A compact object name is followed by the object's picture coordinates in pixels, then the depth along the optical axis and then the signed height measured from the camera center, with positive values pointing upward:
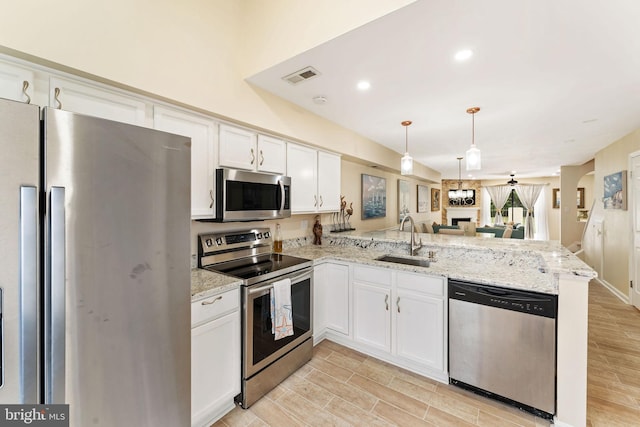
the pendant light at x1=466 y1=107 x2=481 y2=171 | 2.56 +0.53
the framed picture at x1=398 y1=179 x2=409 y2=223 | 5.84 +0.35
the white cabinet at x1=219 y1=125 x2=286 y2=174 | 2.15 +0.55
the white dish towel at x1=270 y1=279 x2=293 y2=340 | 2.01 -0.76
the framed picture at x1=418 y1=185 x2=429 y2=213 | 7.18 +0.42
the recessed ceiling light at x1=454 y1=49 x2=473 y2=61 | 1.75 +1.08
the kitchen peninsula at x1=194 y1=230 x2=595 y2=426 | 1.63 -0.51
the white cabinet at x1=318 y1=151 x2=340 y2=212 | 3.15 +0.39
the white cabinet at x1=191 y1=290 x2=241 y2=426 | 1.59 -0.94
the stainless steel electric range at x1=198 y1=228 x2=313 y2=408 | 1.86 -0.68
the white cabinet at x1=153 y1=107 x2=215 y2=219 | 1.85 +0.45
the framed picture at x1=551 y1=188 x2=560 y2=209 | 8.89 +0.48
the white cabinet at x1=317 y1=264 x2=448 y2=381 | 2.11 -0.92
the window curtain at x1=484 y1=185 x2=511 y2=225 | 9.49 +0.65
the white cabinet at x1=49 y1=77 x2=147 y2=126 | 1.38 +0.63
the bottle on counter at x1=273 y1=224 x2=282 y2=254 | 2.82 -0.33
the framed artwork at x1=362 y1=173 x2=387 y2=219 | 4.46 +0.29
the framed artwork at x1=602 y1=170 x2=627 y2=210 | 3.82 +0.35
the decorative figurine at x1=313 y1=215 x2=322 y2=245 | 3.42 -0.25
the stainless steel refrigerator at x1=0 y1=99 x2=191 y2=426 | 0.89 -0.21
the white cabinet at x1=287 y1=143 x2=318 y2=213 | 2.77 +0.40
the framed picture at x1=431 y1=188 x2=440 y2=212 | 8.44 +0.46
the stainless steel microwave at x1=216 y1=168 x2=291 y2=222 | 2.04 +0.14
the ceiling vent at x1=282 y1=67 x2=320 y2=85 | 2.05 +1.12
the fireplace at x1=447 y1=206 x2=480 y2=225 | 10.12 -0.04
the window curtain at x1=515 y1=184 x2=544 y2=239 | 9.09 +0.53
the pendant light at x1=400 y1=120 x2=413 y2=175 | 2.92 +0.53
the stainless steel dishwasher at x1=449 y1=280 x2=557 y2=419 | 1.70 -0.92
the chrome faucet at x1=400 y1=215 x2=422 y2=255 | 2.77 -0.36
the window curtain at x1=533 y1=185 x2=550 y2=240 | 9.07 -0.10
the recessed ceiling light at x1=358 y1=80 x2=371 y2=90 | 2.22 +1.11
